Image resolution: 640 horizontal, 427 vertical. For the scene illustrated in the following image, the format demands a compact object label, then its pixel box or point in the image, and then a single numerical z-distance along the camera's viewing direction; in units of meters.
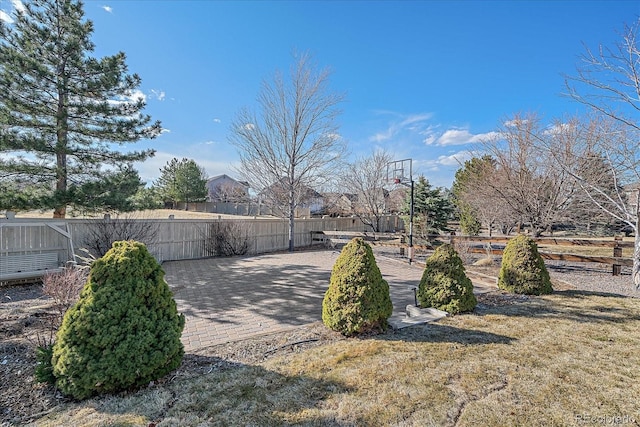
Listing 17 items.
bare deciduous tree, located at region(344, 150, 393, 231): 19.58
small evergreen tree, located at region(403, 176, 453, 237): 17.42
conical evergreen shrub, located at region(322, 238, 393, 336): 3.80
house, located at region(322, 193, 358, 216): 22.71
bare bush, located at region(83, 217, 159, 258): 8.66
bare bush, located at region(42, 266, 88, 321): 3.55
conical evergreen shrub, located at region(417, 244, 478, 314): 4.75
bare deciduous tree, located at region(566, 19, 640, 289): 5.07
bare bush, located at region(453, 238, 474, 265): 9.31
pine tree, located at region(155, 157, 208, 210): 29.41
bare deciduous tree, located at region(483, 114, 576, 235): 9.02
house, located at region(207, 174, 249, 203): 37.34
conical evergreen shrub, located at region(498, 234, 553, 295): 5.93
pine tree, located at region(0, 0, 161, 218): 7.40
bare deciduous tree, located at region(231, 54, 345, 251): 13.98
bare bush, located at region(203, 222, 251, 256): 12.05
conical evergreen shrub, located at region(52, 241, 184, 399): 2.42
